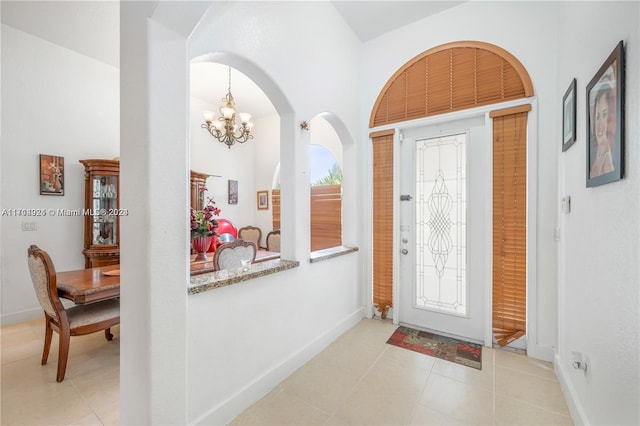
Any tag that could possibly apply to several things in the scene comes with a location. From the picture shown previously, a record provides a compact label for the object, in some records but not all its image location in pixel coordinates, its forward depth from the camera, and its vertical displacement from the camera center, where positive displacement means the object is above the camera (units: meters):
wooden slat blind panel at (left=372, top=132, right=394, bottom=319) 3.10 -0.13
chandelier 3.51 +1.24
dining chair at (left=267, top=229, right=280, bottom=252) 4.23 -0.48
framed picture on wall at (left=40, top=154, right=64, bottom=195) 3.21 +0.44
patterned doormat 2.38 -1.30
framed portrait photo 1.11 +0.42
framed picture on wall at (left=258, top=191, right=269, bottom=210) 5.62 +0.23
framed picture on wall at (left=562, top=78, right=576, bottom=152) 1.78 +0.67
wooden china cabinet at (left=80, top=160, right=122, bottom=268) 3.42 -0.03
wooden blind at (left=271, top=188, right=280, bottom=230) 5.40 +0.06
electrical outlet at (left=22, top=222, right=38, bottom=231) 3.15 -0.18
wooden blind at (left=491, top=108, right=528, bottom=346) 2.44 -0.13
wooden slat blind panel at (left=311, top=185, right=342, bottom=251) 4.41 -0.10
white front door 2.66 -0.16
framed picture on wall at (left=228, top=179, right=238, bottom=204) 5.38 +0.40
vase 2.98 -0.38
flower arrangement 2.88 -0.13
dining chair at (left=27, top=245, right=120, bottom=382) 2.06 -0.89
